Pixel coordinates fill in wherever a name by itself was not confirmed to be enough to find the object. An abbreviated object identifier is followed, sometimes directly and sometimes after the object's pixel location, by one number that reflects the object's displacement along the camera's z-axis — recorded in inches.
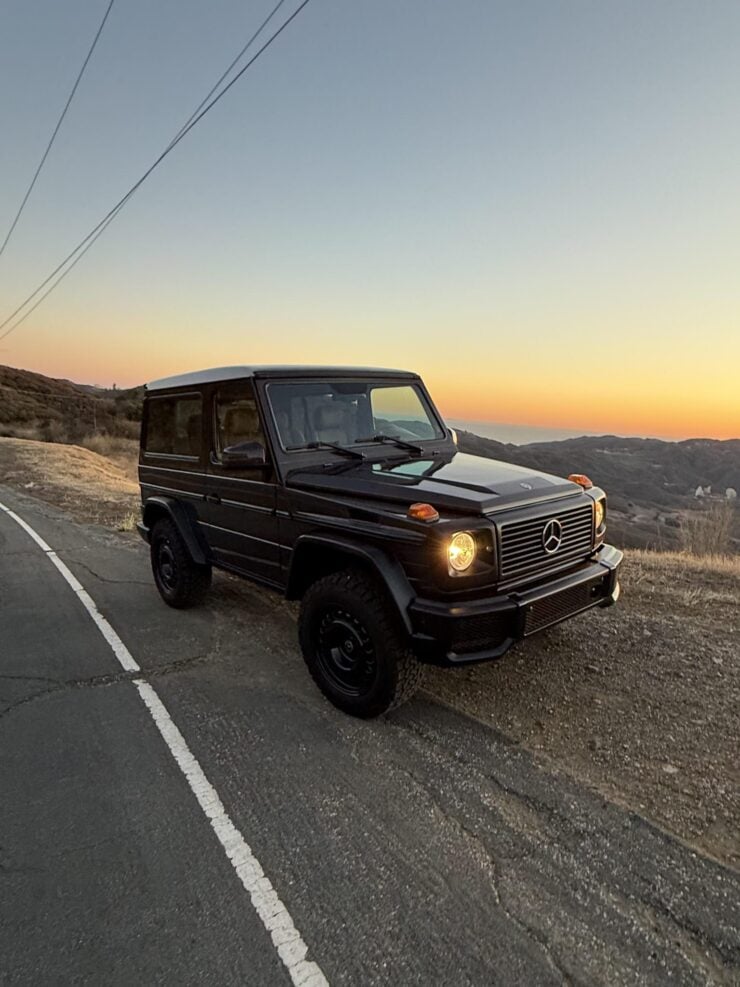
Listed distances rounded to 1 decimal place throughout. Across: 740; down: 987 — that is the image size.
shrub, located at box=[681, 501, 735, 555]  462.0
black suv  118.3
